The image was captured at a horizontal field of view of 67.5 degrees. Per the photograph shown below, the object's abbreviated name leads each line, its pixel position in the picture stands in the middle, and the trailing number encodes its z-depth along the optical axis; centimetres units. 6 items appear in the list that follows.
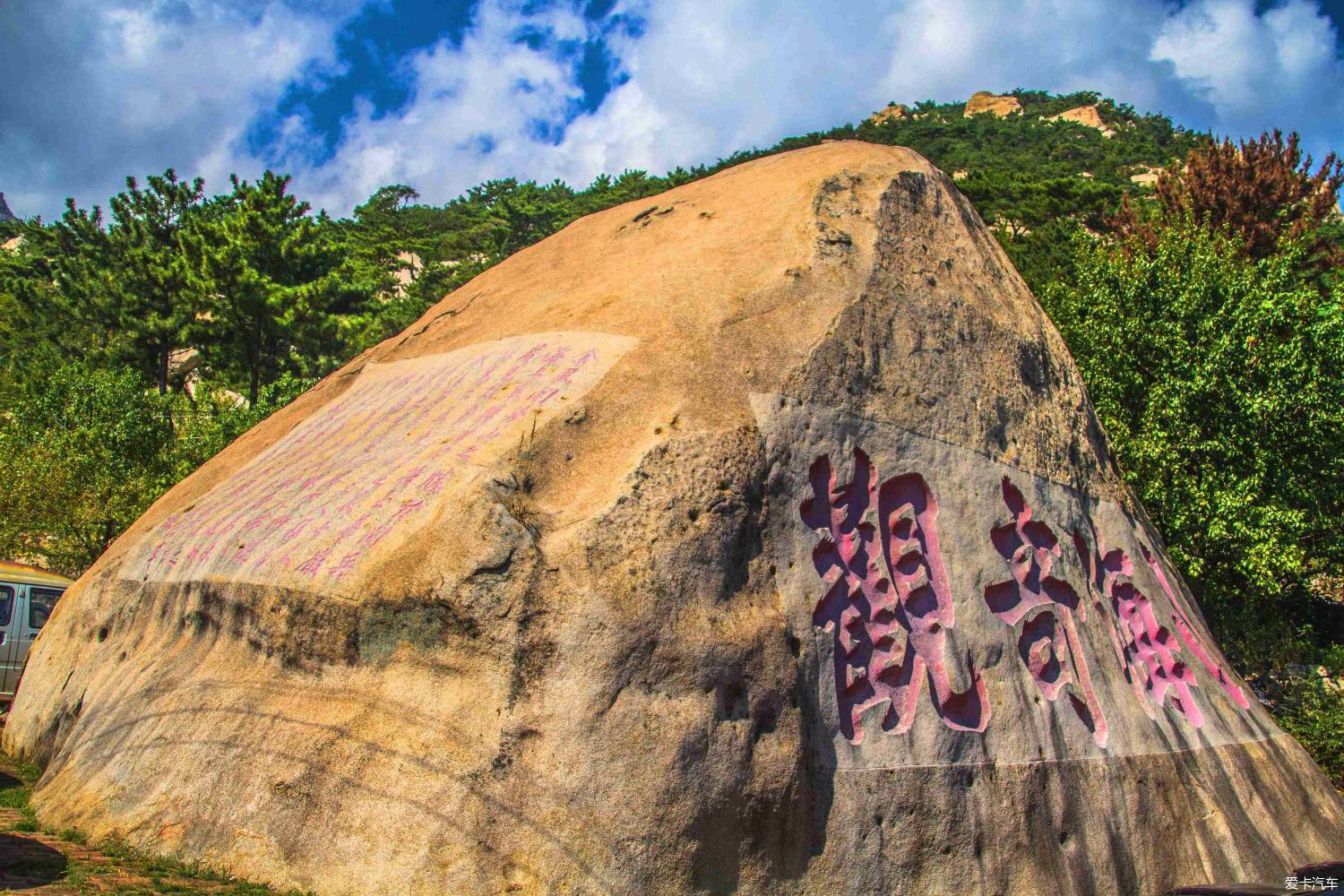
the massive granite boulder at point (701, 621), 509
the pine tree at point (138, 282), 2736
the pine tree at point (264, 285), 2488
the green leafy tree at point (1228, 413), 1201
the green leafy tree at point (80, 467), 1588
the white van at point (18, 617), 1055
